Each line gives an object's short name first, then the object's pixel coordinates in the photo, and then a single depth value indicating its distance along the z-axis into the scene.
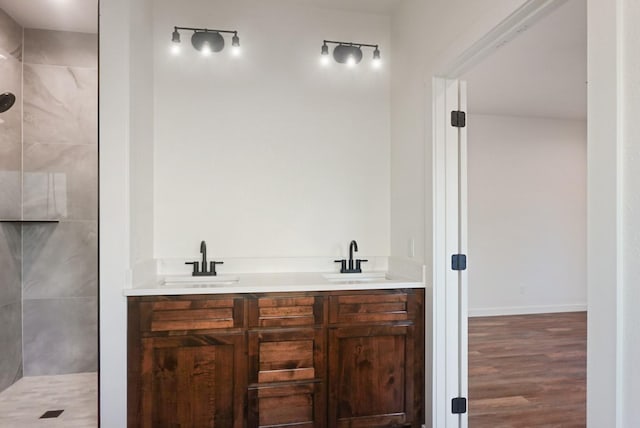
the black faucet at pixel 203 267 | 2.55
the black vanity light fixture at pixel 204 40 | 2.54
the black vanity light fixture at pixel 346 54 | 2.74
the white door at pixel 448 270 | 2.16
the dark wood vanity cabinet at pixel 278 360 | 2.01
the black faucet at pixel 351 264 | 2.75
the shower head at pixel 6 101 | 2.42
